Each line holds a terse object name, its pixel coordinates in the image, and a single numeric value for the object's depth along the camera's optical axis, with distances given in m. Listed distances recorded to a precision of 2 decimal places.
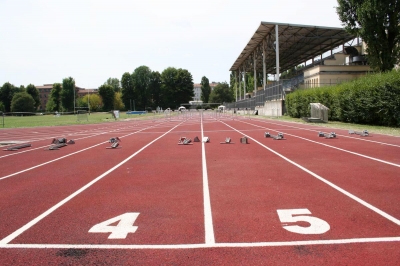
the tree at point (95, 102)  121.69
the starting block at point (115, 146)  12.83
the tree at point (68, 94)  121.81
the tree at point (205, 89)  141.88
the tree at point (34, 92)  126.30
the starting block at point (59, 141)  14.38
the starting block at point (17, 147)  13.42
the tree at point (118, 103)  122.77
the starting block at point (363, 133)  15.01
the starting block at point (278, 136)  14.56
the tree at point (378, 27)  26.39
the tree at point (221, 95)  124.29
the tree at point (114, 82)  163.38
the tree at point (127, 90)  117.62
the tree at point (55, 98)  126.62
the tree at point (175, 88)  118.81
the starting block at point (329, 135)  14.54
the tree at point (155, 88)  120.44
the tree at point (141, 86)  117.62
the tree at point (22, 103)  108.10
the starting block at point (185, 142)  13.55
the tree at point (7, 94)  122.61
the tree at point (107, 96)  118.81
